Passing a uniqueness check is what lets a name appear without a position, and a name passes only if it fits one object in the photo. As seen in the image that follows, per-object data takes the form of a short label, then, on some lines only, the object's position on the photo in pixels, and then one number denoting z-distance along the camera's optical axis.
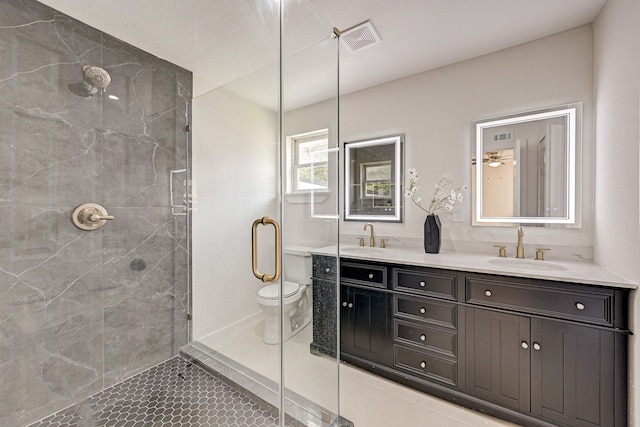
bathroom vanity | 1.27
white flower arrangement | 2.12
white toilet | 1.47
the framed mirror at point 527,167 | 1.78
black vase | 2.06
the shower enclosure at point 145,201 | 1.38
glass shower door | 1.47
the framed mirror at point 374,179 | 2.42
